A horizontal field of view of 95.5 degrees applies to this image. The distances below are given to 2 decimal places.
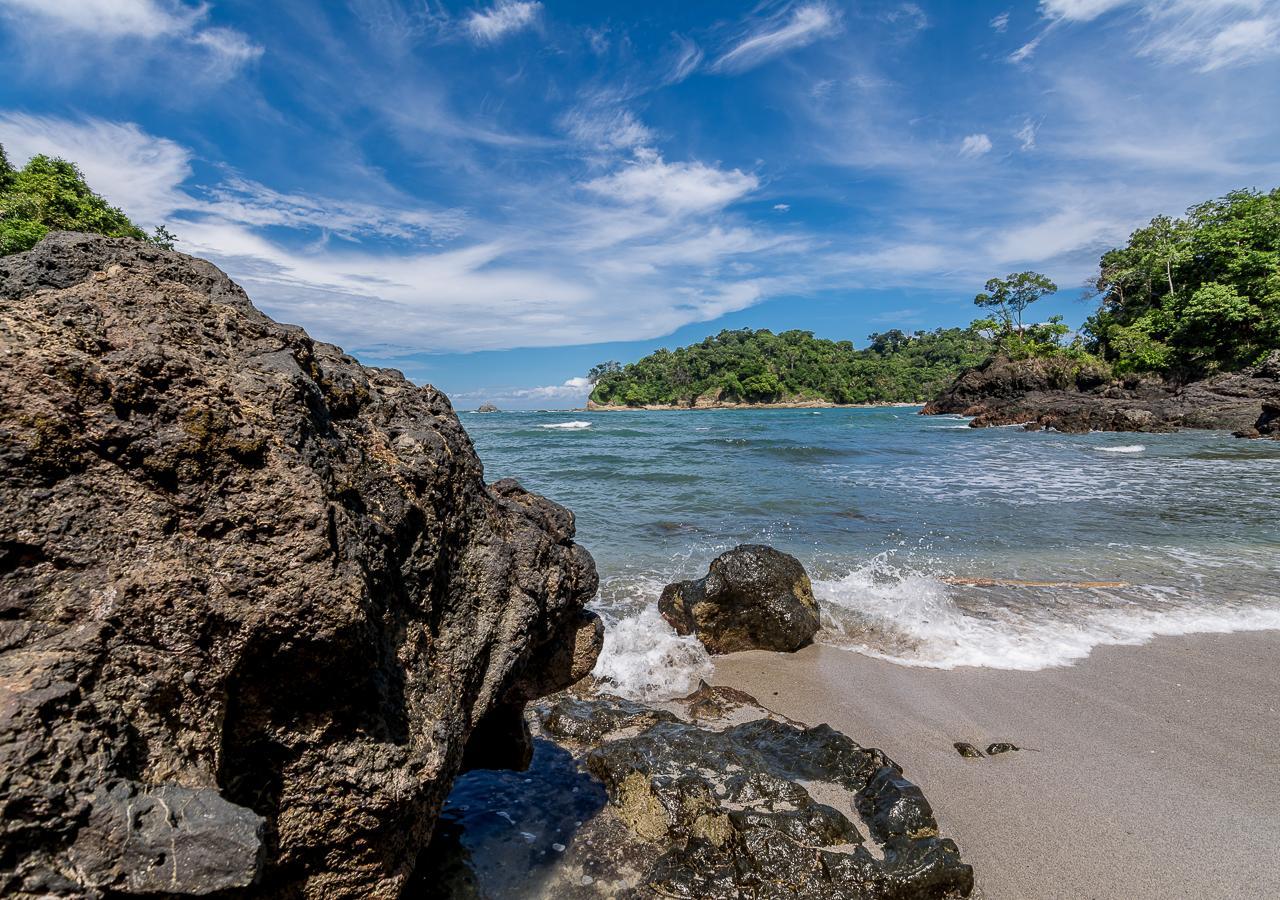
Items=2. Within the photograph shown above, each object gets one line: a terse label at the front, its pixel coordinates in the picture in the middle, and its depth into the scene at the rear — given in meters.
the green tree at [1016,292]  58.84
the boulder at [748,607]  5.65
